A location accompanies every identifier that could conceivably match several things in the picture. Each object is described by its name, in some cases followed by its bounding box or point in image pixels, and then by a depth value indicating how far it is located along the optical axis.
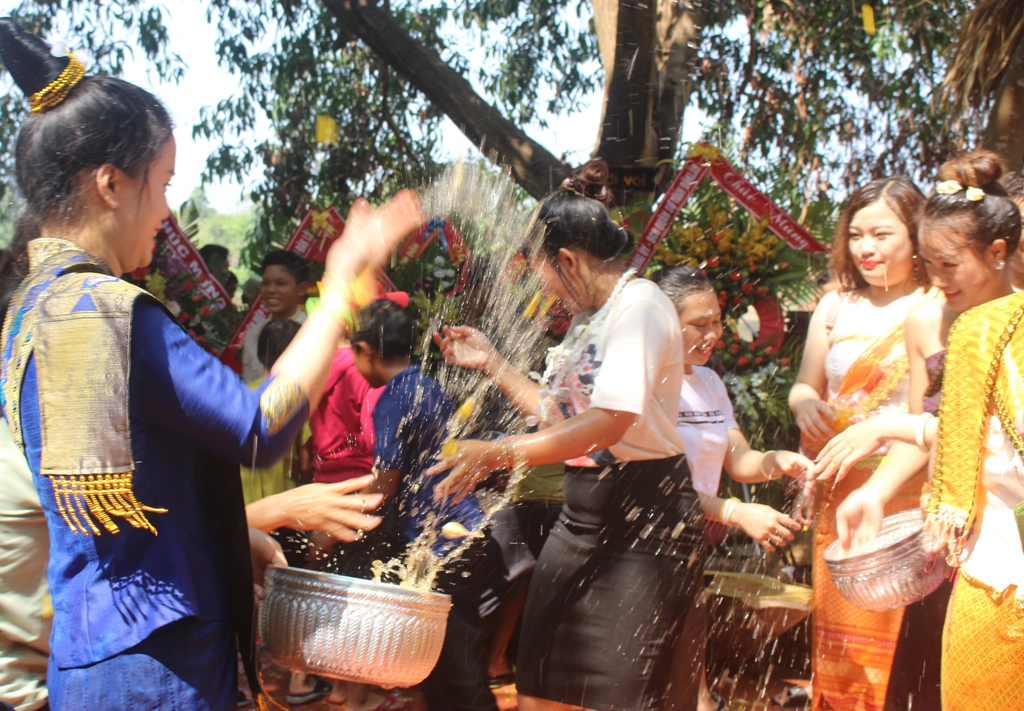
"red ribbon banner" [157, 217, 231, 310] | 6.07
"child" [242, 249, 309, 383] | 5.25
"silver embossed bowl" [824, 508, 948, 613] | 2.31
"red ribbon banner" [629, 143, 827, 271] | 4.88
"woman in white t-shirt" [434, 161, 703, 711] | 2.26
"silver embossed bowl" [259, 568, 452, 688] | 1.75
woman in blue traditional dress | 1.35
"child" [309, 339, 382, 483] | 3.86
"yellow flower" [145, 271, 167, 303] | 5.86
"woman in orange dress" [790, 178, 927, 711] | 3.05
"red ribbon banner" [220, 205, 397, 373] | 5.78
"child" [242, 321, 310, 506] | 4.15
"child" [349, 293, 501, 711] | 2.99
